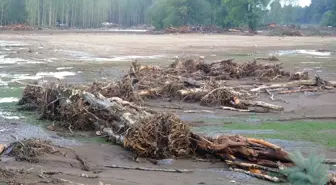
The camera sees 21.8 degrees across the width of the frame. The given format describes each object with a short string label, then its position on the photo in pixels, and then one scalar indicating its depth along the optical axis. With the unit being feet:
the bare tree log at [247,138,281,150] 42.72
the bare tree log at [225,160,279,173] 41.23
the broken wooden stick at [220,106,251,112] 71.43
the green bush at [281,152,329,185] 20.65
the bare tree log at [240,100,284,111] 71.90
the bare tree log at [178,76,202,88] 84.06
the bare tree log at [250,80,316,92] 88.44
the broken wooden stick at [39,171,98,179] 38.39
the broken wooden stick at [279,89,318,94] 85.68
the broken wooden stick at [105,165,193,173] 41.93
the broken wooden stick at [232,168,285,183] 39.31
